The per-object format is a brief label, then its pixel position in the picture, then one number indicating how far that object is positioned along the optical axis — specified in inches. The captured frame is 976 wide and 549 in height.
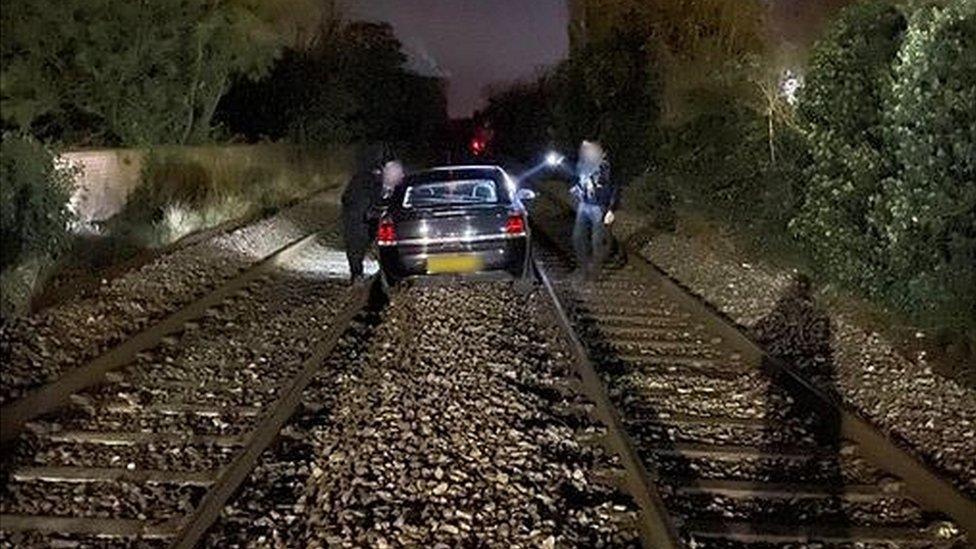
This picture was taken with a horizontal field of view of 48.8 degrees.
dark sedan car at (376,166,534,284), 486.3
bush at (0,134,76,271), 352.2
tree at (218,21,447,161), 1749.5
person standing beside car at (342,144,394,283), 555.0
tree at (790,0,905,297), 451.2
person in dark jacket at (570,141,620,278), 525.0
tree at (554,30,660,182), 1167.6
